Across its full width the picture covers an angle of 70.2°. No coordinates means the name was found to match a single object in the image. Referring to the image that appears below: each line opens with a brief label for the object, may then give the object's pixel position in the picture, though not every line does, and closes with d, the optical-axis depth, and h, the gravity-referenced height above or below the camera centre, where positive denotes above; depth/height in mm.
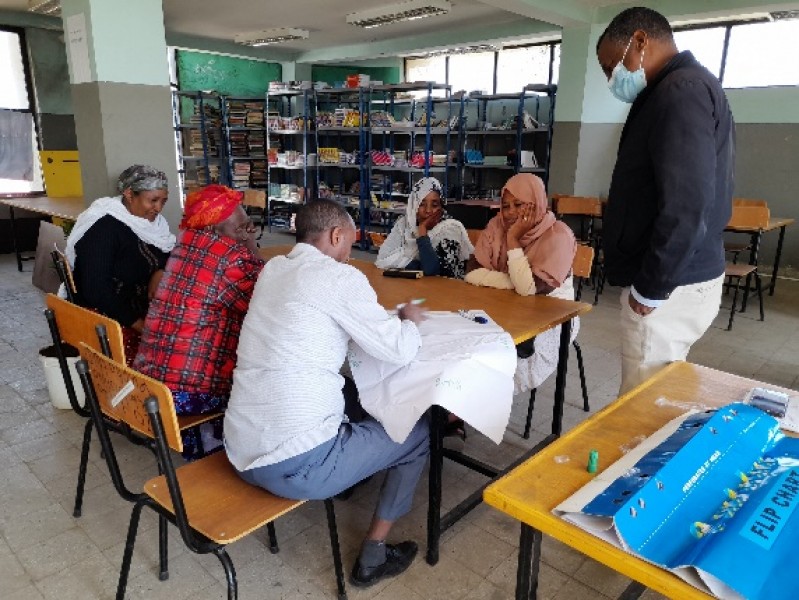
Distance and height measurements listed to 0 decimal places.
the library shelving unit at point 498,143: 6621 +162
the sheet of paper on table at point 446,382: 1573 -630
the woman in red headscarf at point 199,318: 1765 -515
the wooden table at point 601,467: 783 -528
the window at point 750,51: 5965 +1152
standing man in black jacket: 1480 -91
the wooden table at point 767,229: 4734 -641
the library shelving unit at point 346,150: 7266 +56
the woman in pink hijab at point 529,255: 2379 -420
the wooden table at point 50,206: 4645 -517
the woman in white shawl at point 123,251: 2410 -441
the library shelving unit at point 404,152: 6777 +47
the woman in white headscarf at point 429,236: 3133 -449
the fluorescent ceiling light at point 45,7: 5843 +1448
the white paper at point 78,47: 3266 +570
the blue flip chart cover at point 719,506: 714 -488
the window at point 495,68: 7895 +1267
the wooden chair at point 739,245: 5117 -761
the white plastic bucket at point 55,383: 2834 -1157
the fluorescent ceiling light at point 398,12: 6168 +1571
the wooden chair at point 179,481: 1284 -853
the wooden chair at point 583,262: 2979 -539
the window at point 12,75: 7191 +875
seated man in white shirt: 1418 -537
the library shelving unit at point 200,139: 8508 +159
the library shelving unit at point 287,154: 8023 -38
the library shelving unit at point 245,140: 8711 +157
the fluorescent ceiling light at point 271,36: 7879 +1619
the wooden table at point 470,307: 1846 -556
